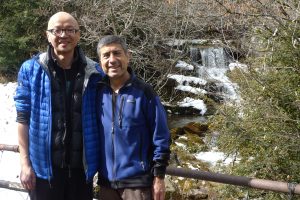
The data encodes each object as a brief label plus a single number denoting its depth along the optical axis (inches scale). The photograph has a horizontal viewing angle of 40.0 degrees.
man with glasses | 103.0
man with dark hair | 96.9
